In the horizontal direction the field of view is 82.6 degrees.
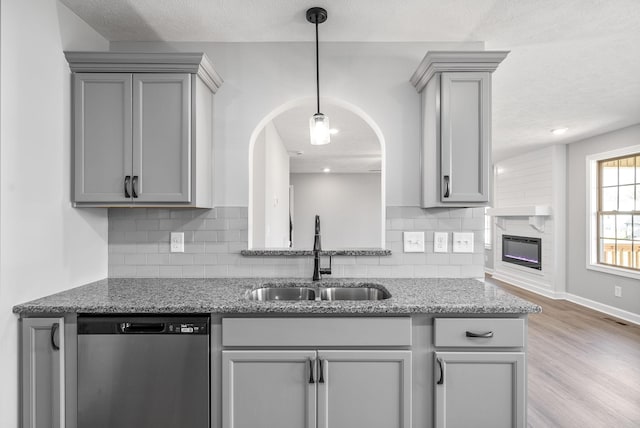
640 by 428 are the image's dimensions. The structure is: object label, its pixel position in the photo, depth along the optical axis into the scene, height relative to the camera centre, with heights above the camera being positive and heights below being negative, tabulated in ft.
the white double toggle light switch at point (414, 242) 7.59 -0.59
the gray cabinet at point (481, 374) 5.34 -2.36
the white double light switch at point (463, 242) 7.57 -0.59
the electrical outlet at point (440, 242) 7.59 -0.59
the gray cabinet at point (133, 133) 6.38 +1.43
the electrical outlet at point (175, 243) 7.57 -0.60
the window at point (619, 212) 15.17 +0.06
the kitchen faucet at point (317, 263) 7.12 -0.98
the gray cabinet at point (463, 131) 6.56 +1.51
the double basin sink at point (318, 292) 7.07 -1.53
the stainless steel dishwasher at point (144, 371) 5.33 -2.30
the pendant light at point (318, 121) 6.53 +1.71
